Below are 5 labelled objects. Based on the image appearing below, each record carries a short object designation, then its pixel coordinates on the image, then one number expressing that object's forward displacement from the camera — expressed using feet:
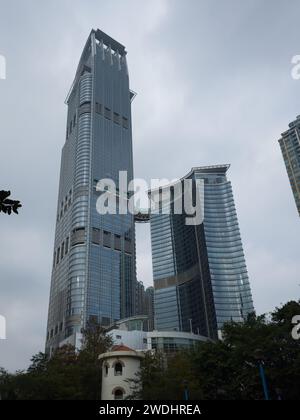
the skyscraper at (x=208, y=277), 574.56
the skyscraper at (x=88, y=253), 504.84
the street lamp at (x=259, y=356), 125.10
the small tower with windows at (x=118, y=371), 138.62
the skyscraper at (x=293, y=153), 471.62
